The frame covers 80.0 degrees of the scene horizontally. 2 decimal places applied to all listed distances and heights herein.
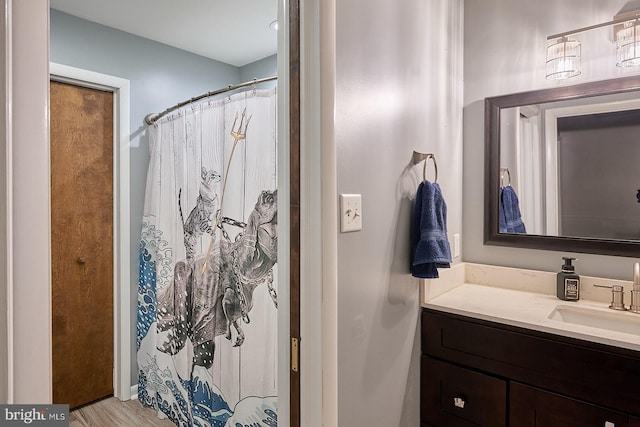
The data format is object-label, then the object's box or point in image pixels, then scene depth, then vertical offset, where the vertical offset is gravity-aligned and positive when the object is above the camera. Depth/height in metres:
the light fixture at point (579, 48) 1.46 +0.67
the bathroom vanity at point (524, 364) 1.18 -0.52
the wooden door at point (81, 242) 2.25 -0.17
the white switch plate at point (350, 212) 1.11 +0.00
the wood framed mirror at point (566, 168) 1.54 +0.20
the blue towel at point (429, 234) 1.35 -0.08
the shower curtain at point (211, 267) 1.78 -0.28
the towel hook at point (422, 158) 1.46 +0.21
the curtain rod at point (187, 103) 1.80 +0.63
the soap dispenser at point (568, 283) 1.58 -0.29
